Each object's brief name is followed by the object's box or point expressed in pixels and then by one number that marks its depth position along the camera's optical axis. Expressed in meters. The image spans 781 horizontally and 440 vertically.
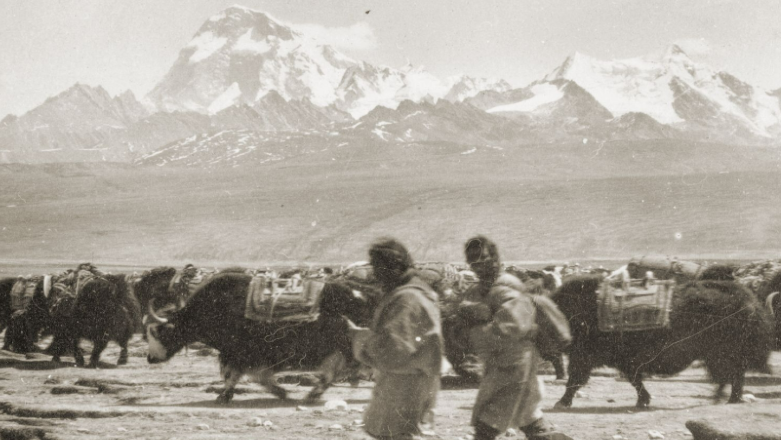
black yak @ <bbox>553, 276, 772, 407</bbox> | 14.63
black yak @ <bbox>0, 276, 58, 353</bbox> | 21.86
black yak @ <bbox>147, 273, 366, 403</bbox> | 15.83
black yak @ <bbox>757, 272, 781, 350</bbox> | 16.39
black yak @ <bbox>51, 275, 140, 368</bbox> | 21.20
